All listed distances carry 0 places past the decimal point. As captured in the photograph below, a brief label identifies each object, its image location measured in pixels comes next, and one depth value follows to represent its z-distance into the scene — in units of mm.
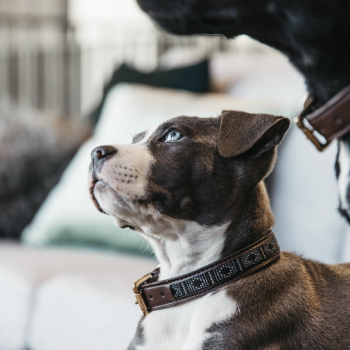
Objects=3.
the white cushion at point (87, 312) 1110
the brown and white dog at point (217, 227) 771
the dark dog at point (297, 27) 902
